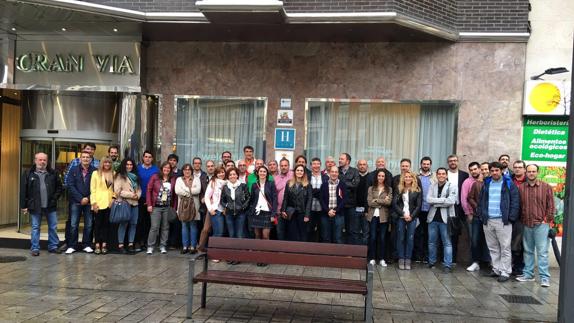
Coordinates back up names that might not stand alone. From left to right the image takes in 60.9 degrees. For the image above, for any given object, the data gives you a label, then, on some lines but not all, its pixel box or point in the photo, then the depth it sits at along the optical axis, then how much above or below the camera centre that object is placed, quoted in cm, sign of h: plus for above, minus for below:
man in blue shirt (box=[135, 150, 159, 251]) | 932 -116
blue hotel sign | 1014 +15
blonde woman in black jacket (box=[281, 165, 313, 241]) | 852 -90
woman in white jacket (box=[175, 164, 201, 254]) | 901 -98
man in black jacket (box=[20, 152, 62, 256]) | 888 -111
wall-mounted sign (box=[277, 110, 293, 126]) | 1014 +59
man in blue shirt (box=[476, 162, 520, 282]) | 789 -101
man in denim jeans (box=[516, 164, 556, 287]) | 778 -96
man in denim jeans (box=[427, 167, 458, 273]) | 846 -107
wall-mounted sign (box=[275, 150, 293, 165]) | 1016 -20
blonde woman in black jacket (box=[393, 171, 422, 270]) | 847 -107
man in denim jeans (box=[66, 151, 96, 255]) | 896 -112
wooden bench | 525 -132
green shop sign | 927 +30
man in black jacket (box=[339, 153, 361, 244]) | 868 -95
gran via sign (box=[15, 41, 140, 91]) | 1013 +152
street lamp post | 436 -88
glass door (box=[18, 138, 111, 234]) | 1040 -33
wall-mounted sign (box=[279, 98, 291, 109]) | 1011 +88
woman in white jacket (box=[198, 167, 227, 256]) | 873 -104
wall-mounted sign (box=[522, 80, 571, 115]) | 912 +107
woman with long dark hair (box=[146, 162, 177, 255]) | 907 -110
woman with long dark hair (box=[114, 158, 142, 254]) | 893 -96
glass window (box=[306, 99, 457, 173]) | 1007 +39
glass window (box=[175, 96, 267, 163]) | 1052 +34
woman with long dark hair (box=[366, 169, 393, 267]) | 852 -103
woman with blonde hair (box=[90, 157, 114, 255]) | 891 -110
